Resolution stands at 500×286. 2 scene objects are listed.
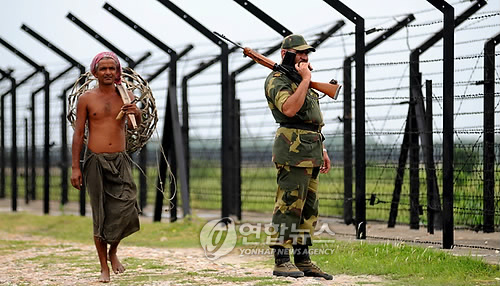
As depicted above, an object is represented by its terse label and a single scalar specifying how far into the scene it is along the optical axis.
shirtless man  13.77
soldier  13.12
